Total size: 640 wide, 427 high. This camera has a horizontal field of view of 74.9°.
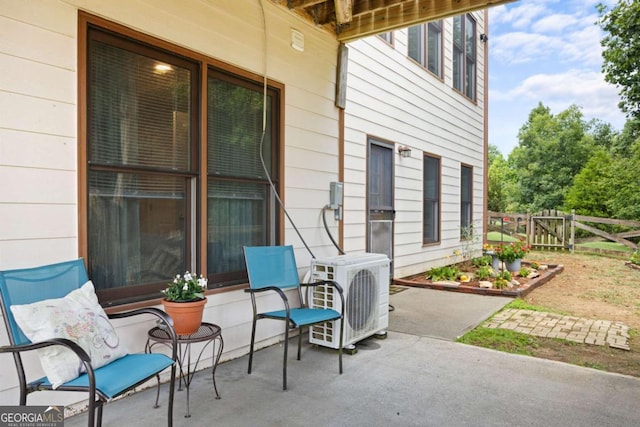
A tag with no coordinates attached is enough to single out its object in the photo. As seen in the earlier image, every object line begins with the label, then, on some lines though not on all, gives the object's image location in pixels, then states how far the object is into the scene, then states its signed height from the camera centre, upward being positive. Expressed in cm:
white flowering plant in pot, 244 -50
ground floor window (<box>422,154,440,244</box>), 709 +14
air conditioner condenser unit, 333 -73
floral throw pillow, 172 -54
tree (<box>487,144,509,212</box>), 2392 +100
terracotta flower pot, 236 -61
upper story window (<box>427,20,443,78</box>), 714 +281
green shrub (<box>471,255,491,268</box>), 720 -96
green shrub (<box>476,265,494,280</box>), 646 -102
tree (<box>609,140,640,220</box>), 1294 +70
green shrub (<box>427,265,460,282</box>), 650 -104
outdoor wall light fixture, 620 +85
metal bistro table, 230 -74
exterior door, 553 +14
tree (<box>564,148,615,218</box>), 1493 +70
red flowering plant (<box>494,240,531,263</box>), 686 -72
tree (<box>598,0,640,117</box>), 1059 +418
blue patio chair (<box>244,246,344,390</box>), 290 -59
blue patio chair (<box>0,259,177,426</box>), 163 -57
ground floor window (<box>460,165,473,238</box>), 847 +21
